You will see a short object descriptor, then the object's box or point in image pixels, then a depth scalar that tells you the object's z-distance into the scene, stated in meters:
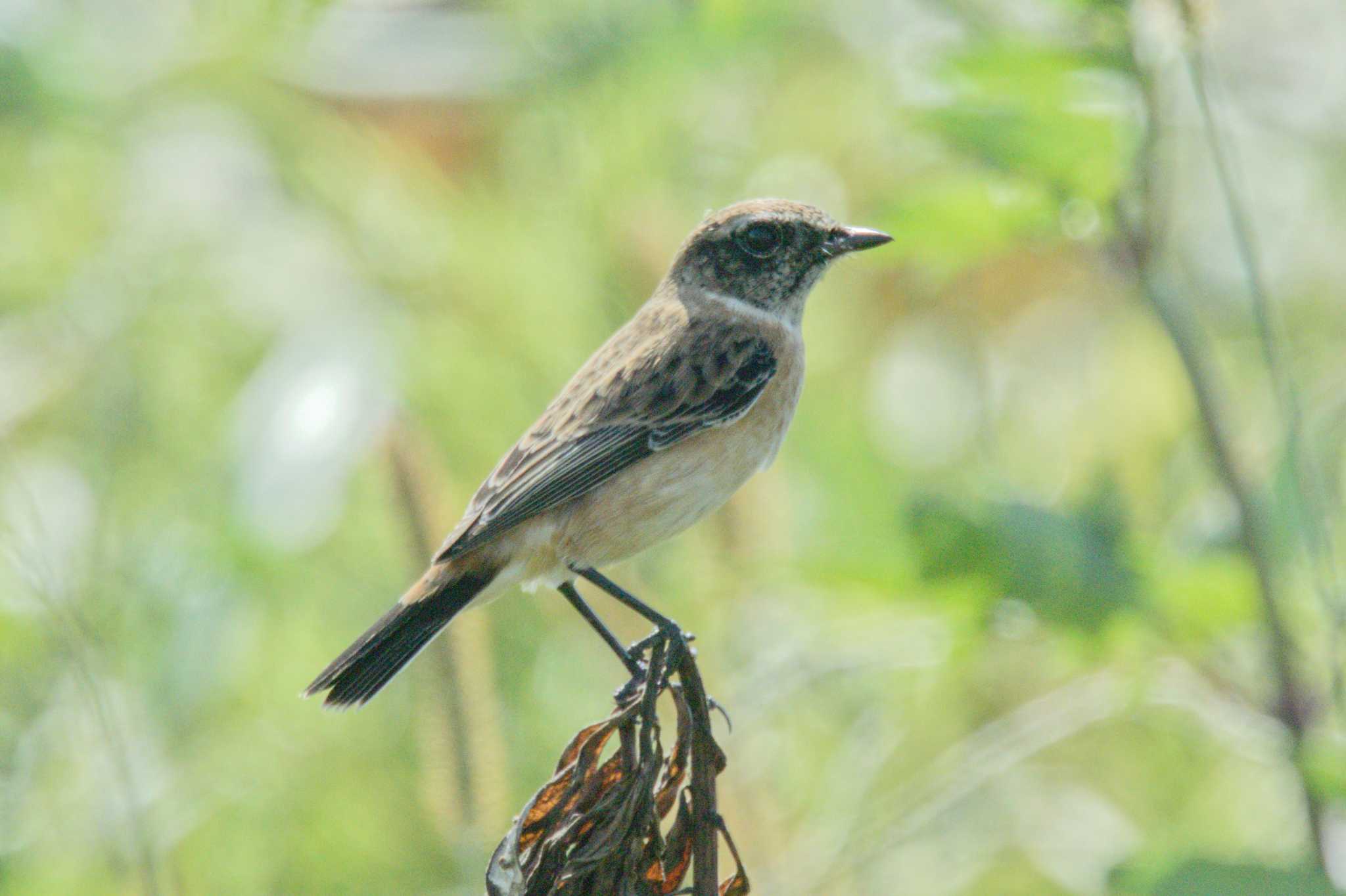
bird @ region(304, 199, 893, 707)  6.72
